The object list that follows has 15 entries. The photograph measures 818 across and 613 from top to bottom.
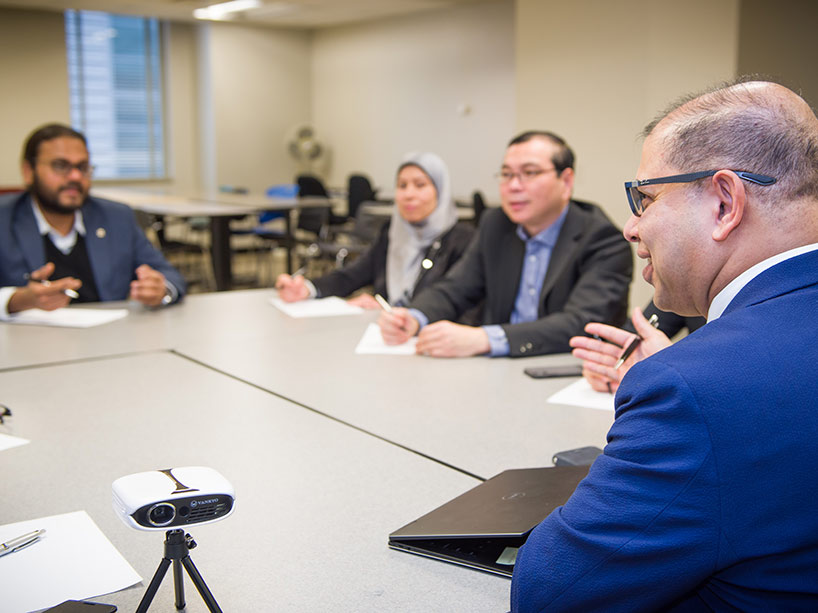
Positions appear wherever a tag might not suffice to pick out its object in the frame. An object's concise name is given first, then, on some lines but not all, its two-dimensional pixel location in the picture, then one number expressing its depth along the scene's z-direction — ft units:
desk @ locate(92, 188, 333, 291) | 19.99
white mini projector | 2.69
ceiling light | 28.32
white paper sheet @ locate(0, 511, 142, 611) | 3.28
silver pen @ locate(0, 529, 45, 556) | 3.62
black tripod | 2.84
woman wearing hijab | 10.60
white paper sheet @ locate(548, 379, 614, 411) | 5.87
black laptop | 3.55
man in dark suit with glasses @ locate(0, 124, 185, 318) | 9.37
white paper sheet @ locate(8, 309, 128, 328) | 8.51
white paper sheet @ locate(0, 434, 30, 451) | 5.02
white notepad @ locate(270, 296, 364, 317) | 9.38
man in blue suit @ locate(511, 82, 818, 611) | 2.51
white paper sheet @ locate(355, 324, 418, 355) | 7.55
